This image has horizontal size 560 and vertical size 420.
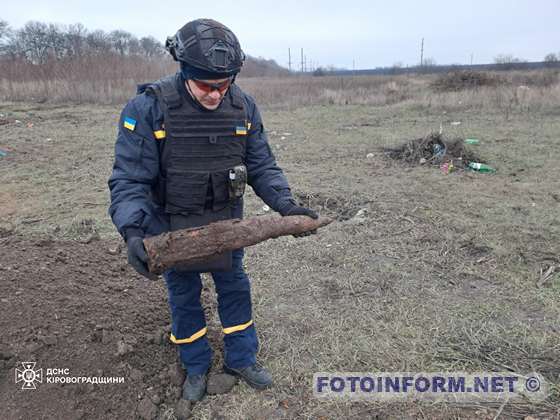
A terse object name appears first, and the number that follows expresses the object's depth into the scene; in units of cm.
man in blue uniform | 176
